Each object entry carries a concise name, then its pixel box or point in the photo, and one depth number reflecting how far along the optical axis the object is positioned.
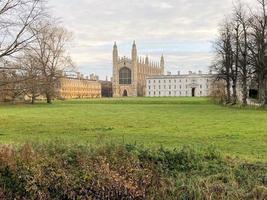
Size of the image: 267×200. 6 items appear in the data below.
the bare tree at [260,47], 35.13
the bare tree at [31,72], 15.59
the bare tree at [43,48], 16.21
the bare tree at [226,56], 42.38
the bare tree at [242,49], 37.99
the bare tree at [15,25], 15.34
